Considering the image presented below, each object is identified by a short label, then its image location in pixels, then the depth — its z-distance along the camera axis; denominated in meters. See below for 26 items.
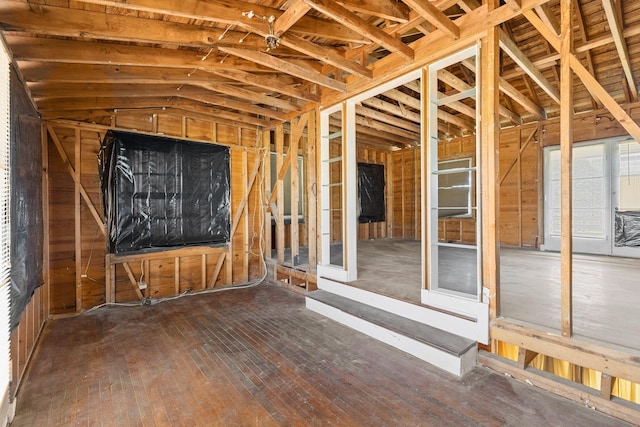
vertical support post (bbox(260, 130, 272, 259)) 6.13
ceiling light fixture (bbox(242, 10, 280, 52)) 2.59
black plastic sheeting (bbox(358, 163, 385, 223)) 8.37
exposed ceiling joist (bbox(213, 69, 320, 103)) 3.61
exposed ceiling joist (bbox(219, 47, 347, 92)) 3.10
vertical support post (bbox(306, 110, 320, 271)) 4.84
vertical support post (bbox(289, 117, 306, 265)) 5.27
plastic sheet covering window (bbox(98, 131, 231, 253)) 4.52
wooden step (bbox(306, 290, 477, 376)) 2.57
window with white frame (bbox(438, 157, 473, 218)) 7.46
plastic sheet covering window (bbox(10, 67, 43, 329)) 2.33
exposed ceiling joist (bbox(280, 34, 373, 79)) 2.95
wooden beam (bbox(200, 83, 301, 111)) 3.97
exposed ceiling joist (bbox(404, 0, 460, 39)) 2.39
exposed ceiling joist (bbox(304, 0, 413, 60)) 2.40
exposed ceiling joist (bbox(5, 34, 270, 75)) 2.66
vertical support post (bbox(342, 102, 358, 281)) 4.18
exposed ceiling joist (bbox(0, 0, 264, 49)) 2.27
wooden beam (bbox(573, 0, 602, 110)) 3.81
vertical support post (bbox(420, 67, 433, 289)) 3.17
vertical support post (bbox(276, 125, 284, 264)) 5.66
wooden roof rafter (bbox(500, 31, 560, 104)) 2.98
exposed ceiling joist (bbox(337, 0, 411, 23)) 2.62
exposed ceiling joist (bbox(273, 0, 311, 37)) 2.45
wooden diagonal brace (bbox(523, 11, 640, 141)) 2.13
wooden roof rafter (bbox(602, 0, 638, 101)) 3.12
